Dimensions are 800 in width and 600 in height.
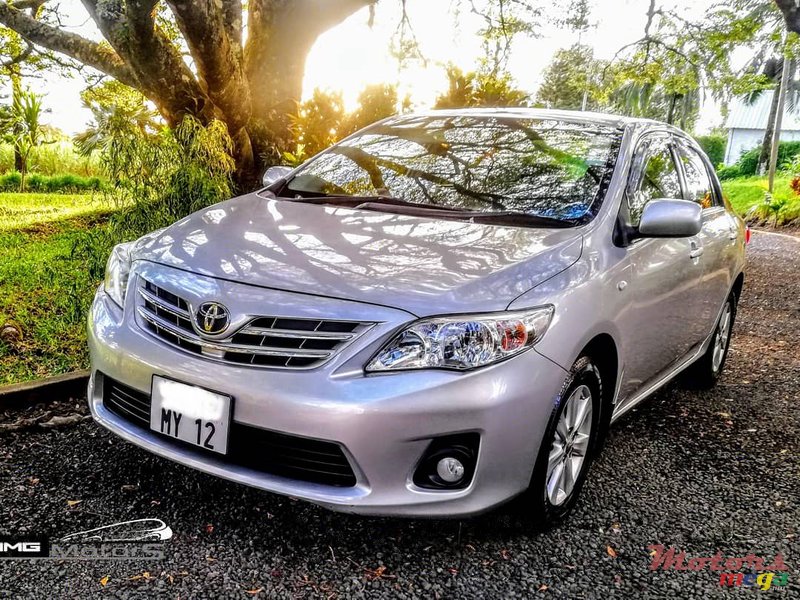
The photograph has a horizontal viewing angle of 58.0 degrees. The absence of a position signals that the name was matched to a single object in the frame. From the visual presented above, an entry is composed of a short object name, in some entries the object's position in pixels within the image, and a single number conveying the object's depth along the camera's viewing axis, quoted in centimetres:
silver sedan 220
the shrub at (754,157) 3425
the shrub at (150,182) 473
